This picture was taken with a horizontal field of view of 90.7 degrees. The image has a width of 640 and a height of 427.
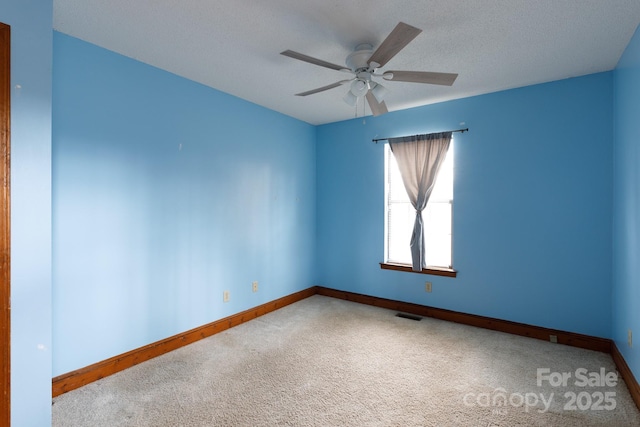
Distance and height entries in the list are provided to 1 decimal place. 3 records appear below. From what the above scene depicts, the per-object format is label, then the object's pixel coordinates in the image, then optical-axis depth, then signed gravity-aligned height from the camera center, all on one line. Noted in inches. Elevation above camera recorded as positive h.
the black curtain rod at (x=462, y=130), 141.0 +37.7
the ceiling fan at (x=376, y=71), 71.1 +39.1
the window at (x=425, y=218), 148.8 -2.3
